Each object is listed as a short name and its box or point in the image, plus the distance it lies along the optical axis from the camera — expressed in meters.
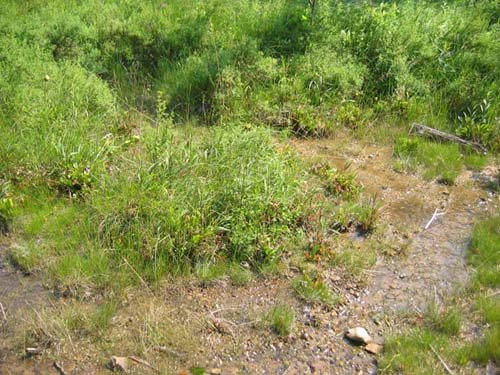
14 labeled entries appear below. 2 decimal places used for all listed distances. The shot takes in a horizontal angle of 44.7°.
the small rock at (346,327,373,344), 4.19
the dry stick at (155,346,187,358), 4.05
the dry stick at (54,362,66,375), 3.95
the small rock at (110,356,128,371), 3.95
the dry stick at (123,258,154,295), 4.57
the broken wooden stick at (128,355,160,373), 3.96
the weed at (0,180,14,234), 5.17
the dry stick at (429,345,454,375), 3.93
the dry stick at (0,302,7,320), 4.35
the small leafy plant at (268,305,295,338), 4.24
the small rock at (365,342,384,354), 4.12
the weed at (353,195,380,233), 5.26
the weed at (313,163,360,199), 5.60
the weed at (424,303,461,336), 4.25
